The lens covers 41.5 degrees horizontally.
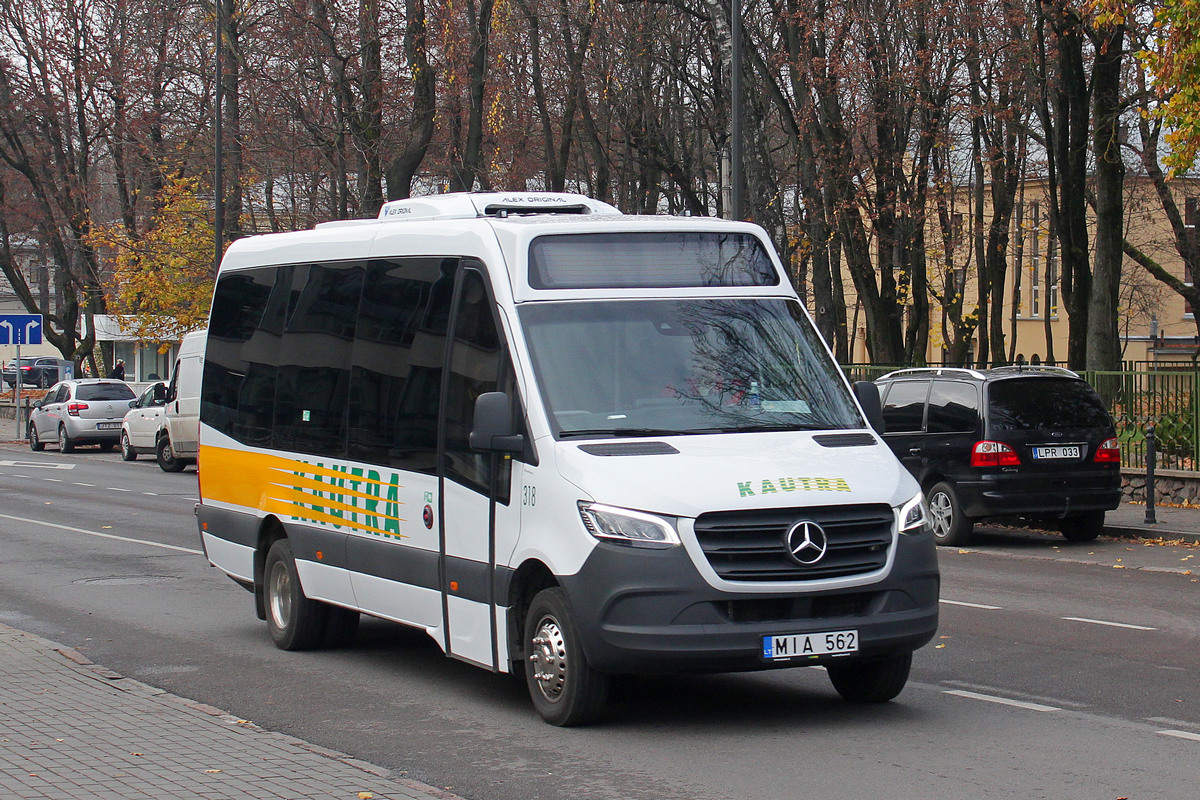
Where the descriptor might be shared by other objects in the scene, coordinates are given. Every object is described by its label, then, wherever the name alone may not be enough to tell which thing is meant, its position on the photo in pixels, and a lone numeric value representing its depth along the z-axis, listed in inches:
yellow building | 1776.6
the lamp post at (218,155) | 1374.3
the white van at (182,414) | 1198.9
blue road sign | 1701.5
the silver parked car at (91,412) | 1577.3
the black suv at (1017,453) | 662.5
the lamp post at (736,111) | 886.4
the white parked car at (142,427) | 1392.7
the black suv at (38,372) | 3220.7
